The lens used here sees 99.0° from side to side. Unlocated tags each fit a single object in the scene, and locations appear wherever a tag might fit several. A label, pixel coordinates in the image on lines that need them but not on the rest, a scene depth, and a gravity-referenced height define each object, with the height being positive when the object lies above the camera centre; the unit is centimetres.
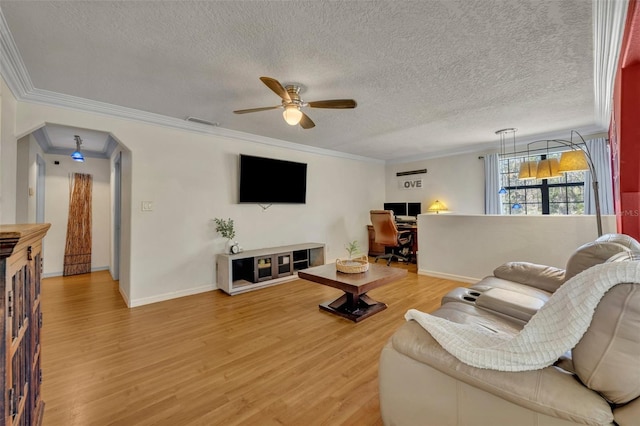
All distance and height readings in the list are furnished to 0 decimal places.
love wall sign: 623 +88
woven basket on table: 294 -53
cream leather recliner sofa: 76 -56
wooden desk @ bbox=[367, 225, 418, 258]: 632 -69
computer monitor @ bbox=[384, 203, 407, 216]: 638 +21
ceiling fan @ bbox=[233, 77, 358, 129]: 244 +104
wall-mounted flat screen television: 416 +62
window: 454 +41
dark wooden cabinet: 77 -38
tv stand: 372 -72
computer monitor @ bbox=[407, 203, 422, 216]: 617 +17
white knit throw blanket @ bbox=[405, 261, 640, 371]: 82 -39
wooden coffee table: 263 -64
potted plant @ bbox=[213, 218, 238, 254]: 395 -16
